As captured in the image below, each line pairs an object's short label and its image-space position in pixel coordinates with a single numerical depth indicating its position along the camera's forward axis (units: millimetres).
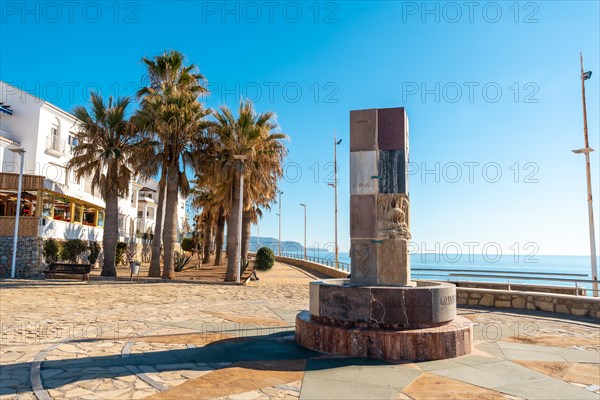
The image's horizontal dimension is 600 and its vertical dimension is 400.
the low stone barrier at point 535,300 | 11125
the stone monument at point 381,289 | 6406
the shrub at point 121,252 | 32156
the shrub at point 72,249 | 24997
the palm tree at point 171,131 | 21578
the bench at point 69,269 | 20562
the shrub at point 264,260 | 31844
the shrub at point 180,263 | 27562
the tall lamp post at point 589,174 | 15203
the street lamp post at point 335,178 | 34750
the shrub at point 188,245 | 48156
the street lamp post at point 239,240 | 21547
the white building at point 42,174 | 23172
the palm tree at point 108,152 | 22875
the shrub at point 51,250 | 23391
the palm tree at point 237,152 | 21812
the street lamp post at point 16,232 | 21380
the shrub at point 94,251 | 28209
